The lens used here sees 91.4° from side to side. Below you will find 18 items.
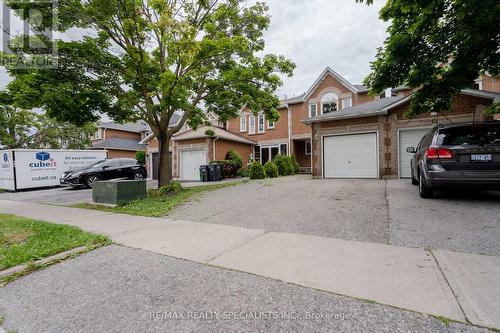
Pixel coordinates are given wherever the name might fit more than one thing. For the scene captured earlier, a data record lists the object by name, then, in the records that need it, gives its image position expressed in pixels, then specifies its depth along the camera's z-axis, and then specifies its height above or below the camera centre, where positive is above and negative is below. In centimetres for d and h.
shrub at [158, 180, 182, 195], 1013 -90
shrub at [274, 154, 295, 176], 1789 +6
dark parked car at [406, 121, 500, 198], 530 +15
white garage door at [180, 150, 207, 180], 1938 +39
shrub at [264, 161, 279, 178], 1603 -26
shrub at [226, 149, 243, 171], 1967 +69
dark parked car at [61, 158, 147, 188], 1523 -24
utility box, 860 -85
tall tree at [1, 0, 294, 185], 835 +389
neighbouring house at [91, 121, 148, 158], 2791 +417
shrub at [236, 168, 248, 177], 1953 -49
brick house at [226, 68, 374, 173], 1941 +422
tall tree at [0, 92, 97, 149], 2467 +409
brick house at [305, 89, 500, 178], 1085 +159
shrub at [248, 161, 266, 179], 1508 -36
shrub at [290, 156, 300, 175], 1924 -2
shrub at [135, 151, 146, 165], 2438 +118
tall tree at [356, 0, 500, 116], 627 +347
